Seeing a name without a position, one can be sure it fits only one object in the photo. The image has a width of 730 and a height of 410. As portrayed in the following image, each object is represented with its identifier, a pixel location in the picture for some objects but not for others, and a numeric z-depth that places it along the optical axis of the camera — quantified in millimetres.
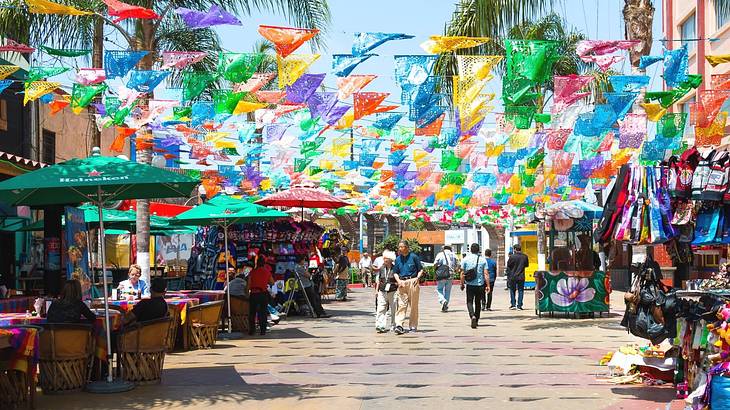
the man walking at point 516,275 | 24828
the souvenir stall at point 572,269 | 21156
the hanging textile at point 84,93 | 16297
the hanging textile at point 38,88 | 15801
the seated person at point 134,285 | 15336
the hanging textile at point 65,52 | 14258
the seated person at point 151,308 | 11156
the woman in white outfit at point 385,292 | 17375
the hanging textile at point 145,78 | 15602
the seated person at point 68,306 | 10398
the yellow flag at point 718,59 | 12969
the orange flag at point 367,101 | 17094
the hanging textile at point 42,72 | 15205
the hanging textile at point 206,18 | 13898
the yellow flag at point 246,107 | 17000
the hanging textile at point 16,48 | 13553
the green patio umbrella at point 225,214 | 18391
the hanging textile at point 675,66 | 14336
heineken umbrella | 10469
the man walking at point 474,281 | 18766
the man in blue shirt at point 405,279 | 17328
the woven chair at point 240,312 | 17406
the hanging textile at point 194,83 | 16391
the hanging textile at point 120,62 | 14766
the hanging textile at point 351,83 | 16328
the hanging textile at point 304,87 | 16375
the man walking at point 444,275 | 23703
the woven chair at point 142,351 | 10820
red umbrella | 21609
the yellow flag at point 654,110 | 16031
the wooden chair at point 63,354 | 10219
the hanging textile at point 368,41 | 13961
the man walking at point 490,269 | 24375
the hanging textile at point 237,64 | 15352
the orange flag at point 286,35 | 14109
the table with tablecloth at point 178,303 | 13453
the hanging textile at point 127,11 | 13031
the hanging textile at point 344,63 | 14586
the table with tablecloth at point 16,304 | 14906
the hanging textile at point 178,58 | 14992
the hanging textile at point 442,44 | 14211
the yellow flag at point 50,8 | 12555
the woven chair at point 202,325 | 14719
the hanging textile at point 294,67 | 15055
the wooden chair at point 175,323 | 14109
